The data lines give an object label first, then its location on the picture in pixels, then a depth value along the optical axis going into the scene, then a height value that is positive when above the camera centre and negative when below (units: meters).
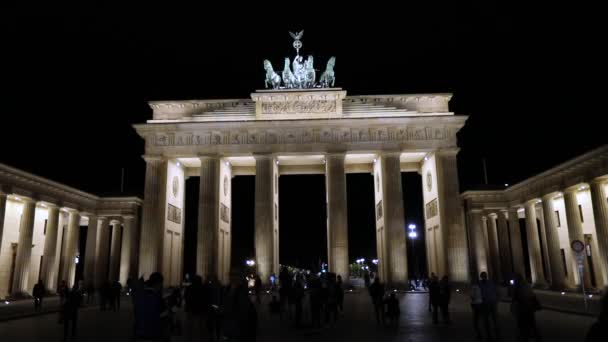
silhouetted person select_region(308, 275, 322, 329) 14.80 -1.18
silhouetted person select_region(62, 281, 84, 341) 13.19 -1.12
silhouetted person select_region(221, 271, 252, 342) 6.44 -0.68
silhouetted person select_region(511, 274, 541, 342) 10.68 -1.16
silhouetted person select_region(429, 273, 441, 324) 15.51 -1.21
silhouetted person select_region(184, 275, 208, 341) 10.27 -0.96
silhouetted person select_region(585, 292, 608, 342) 3.80 -0.59
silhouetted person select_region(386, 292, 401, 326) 15.30 -1.54
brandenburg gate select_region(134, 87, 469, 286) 38.75 +9.76
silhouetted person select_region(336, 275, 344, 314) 17.33 -1.14
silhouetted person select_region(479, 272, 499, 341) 11.67 -1.01
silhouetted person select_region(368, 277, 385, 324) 15.76 -1.12
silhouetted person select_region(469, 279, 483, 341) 12.40 -1.17
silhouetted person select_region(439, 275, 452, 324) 15.51 -1.28
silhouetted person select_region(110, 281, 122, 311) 24.17 -1.36
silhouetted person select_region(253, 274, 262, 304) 22.55 -1.00
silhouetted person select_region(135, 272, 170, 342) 6.36 -0.68
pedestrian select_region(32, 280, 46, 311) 23.55 -1.22
